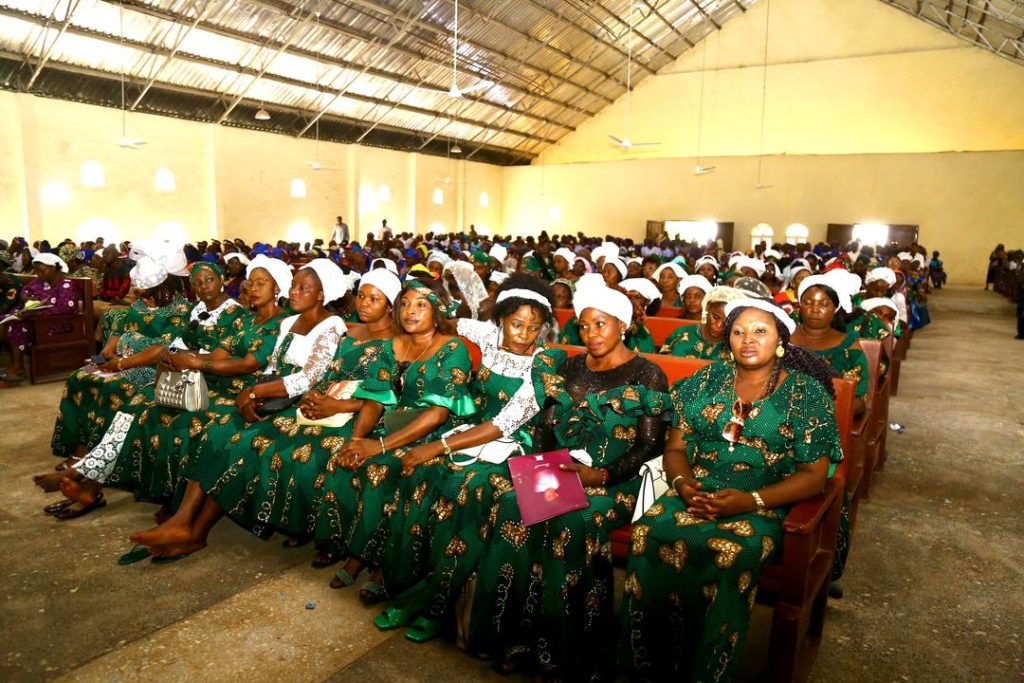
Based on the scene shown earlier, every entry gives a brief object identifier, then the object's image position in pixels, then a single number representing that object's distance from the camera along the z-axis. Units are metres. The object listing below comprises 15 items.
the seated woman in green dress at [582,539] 2.41
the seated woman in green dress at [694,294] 5.54
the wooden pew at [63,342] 6.68
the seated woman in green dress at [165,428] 3.63
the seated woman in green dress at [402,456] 2.83
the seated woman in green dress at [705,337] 3.82
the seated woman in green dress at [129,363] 4.11
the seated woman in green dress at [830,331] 3.62
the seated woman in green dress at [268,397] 3.28
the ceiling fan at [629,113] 24.84
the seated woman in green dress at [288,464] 3.18
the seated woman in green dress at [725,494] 2.14
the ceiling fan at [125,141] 13.34
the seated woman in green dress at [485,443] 2.63
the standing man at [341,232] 20.67
